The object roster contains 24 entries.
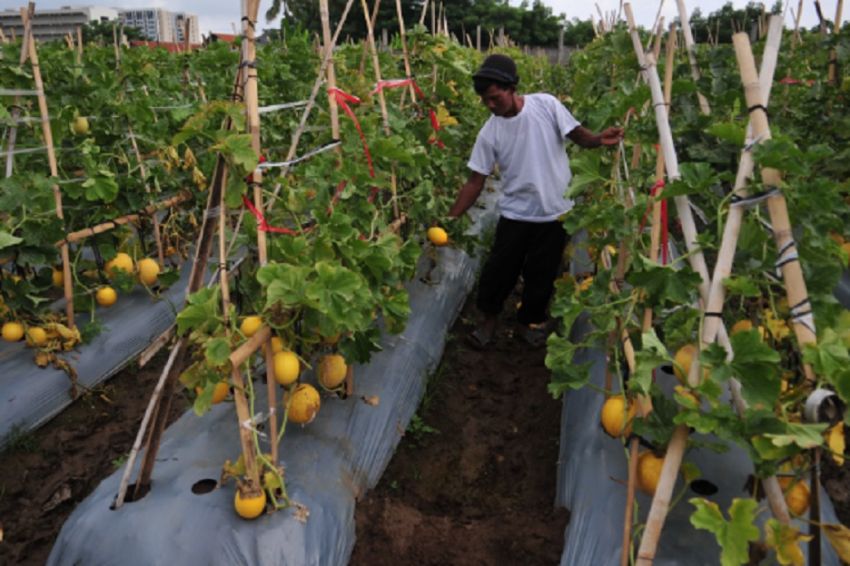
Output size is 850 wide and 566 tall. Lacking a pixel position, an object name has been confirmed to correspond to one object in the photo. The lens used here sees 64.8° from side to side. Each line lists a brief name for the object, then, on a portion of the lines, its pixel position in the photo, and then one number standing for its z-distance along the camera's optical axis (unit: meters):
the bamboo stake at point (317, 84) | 2.61
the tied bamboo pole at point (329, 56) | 2.96
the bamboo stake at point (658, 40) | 2.51
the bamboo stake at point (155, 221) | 4.52
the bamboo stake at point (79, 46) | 4.88
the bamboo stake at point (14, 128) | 3.53
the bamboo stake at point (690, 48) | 2.62
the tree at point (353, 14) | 35.03
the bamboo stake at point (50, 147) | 3.53
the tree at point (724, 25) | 30.92
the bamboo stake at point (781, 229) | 1.77
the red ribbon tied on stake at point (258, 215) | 2.38
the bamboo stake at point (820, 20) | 4.53
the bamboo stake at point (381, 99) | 3.77
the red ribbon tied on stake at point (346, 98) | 3.12
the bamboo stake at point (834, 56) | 4.18
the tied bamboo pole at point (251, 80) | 2.24
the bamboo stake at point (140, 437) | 2.32
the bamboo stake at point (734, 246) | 1.83
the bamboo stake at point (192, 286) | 2.33
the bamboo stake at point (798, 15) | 5.69
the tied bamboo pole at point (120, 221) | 3.98
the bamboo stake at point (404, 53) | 4.31
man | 3.89
